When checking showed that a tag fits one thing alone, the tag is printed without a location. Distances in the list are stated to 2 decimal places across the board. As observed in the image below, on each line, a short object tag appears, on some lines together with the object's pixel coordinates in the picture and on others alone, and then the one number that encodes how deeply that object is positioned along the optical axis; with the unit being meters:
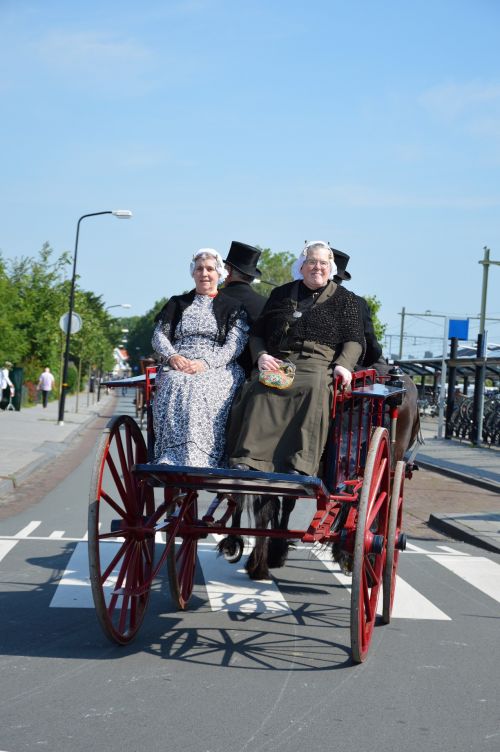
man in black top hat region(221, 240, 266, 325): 7.21
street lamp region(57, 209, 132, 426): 29.28
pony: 6.10
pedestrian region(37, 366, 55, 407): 40.19
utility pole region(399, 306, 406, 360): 83.62
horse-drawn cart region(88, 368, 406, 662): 5.16
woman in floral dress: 5.62
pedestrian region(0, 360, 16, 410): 32.91
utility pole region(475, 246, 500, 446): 26.48
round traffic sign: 27.95
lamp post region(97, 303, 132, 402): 68.00
